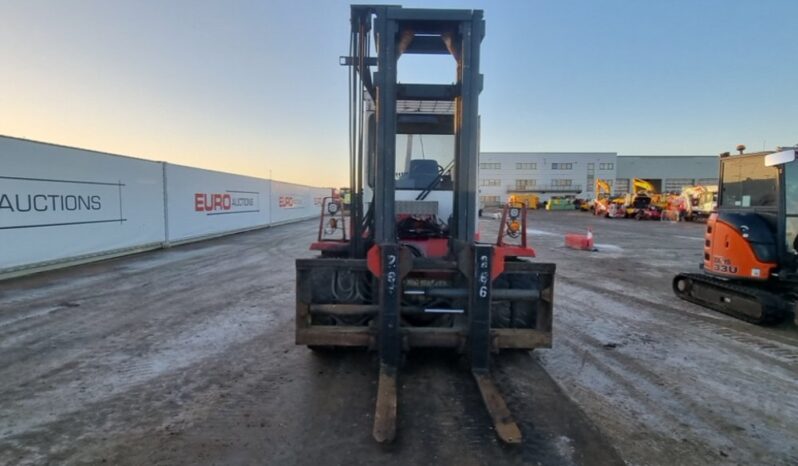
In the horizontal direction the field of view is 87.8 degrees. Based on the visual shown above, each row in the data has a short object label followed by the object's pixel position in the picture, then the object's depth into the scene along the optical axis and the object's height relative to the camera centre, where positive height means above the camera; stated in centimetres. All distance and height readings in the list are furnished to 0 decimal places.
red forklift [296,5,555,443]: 378 -65
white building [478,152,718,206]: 7588 +614
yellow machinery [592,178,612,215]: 4262 +82
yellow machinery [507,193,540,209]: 6283 +74
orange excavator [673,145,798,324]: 610 -52
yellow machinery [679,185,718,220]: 3122 +43
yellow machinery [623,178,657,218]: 3703 +27
